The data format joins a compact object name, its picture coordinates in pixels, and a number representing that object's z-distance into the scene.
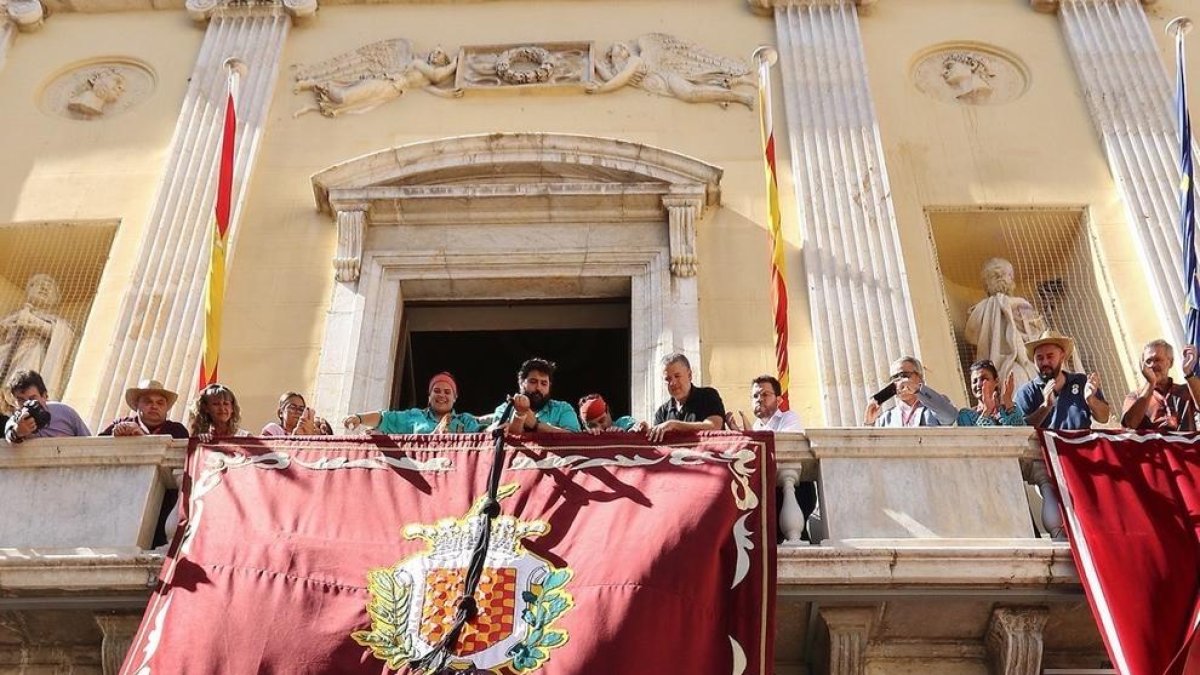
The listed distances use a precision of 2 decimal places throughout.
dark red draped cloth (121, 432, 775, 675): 7.80
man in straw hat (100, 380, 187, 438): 9.71
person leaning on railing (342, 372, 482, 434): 9.45
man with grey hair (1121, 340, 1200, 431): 8.98
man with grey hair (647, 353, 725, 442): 9.33
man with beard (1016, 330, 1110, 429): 9.33
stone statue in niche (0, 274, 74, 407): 13.02
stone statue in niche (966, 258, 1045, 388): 12.41
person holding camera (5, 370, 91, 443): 9.21
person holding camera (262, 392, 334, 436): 9.60
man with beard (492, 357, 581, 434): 8.92
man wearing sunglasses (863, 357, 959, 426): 9.67
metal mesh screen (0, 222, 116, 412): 13.36
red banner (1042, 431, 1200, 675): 7.77
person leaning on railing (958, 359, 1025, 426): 9.46
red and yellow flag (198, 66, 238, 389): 11.56
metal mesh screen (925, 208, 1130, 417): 13.40
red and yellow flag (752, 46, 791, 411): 11.57
